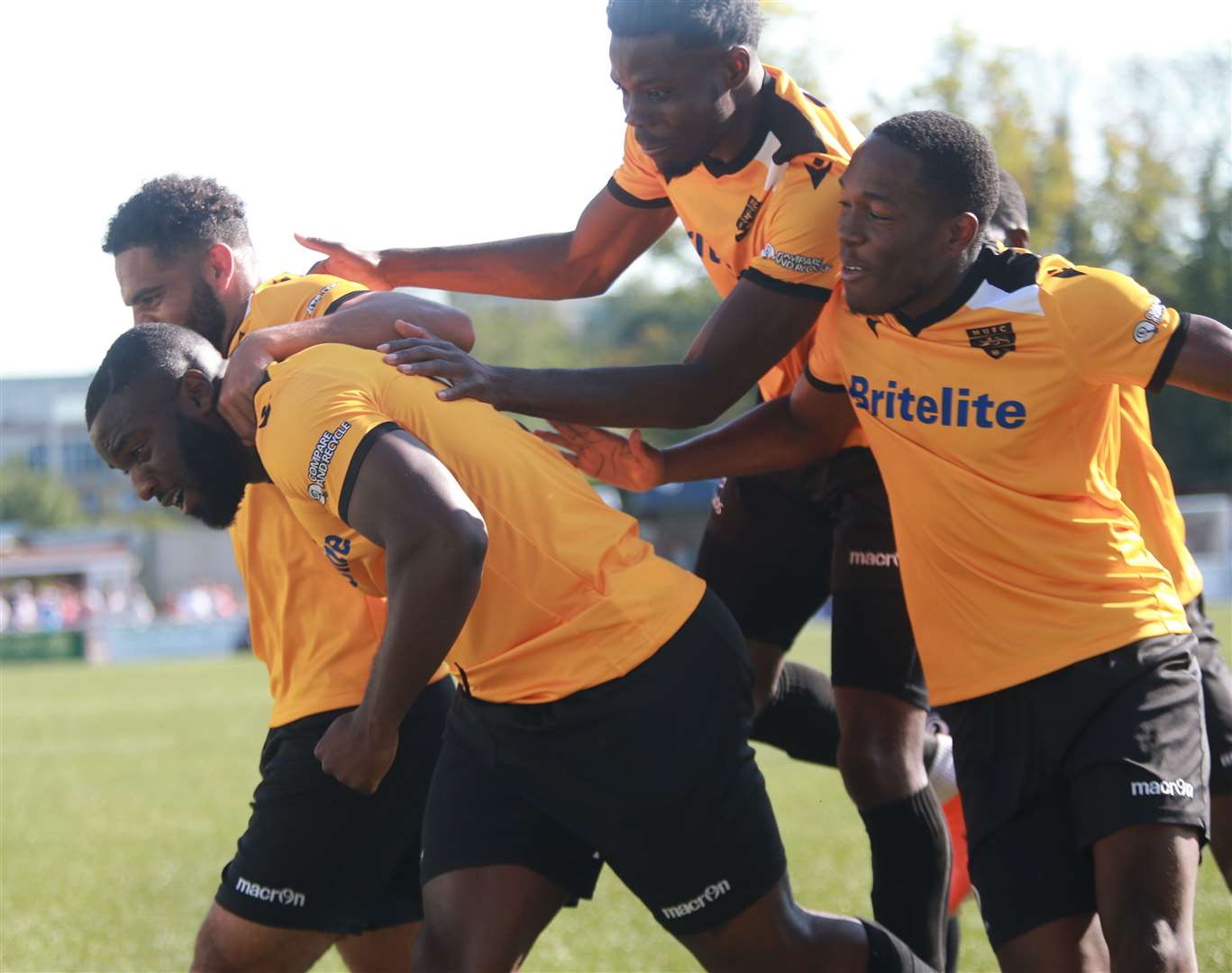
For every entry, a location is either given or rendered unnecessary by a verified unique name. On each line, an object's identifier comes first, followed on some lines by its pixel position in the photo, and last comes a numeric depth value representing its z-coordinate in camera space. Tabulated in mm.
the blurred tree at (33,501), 150000
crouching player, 6719
